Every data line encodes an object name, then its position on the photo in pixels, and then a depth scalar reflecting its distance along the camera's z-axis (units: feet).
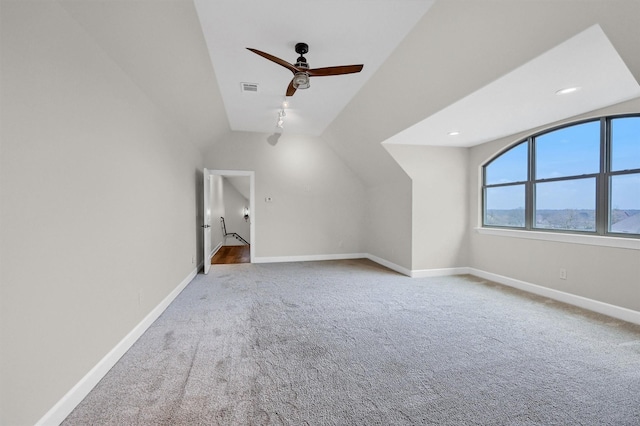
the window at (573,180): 10.11
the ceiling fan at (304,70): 8.27
